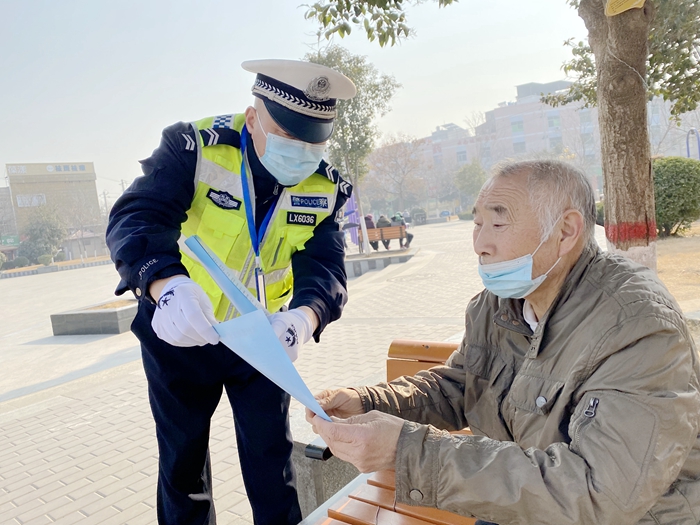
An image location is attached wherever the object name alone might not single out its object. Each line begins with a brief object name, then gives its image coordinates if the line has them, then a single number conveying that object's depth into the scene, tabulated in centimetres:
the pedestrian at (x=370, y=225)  1862
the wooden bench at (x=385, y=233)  1764
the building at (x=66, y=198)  5097
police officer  174
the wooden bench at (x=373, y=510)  174
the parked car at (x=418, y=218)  4300
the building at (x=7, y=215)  5059
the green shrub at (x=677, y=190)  1134
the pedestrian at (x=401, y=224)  1770
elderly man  112
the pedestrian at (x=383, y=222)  1862
